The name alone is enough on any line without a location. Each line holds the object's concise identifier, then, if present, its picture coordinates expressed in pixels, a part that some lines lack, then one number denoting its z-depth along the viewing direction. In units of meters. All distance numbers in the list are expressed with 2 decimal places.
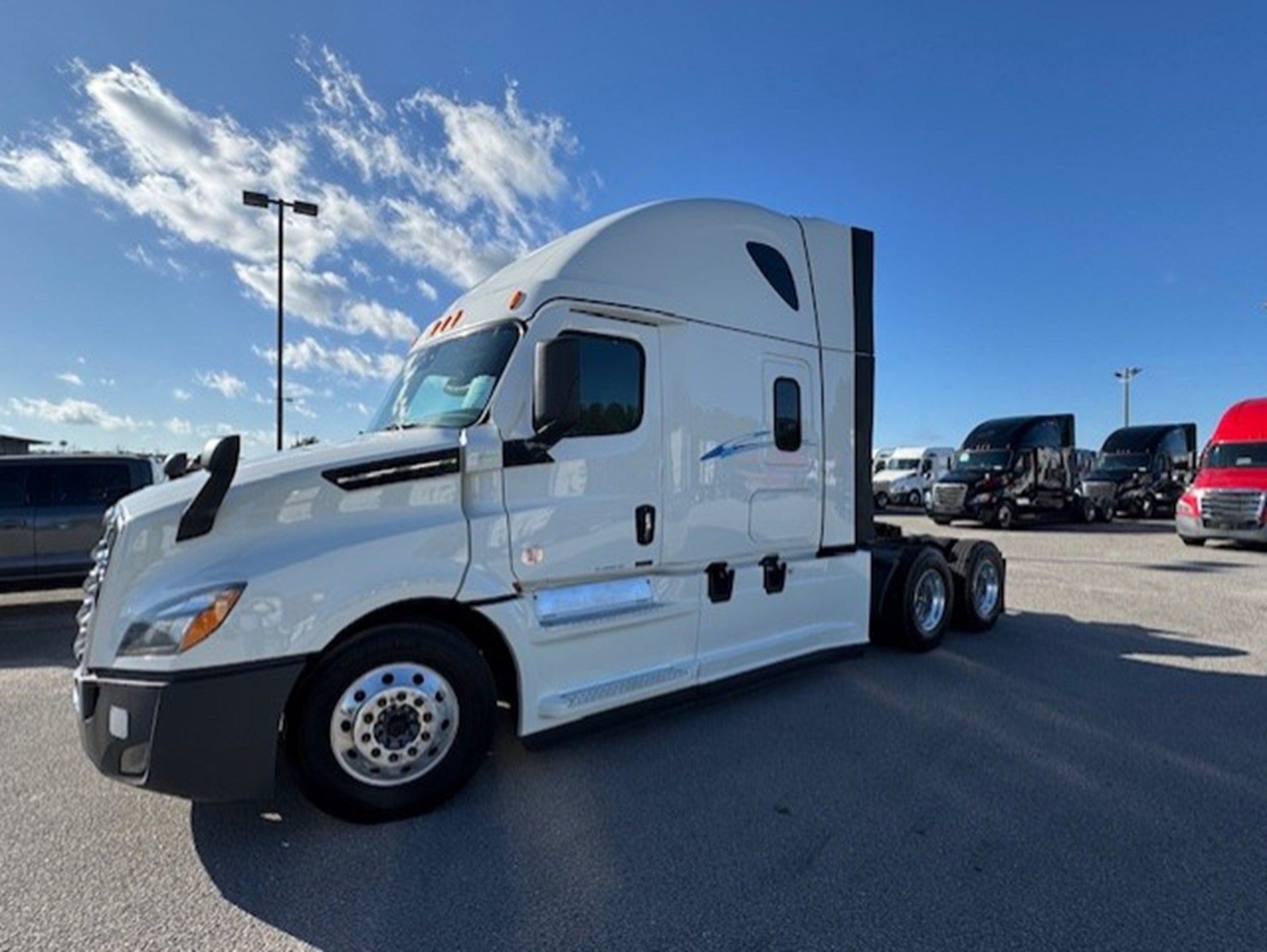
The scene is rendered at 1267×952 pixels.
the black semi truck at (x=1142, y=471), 22.53
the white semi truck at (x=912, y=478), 28.55
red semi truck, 13.72
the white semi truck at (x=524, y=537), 2.97
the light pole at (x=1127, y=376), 46.78
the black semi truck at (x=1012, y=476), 19.55
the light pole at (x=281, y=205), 17.23
